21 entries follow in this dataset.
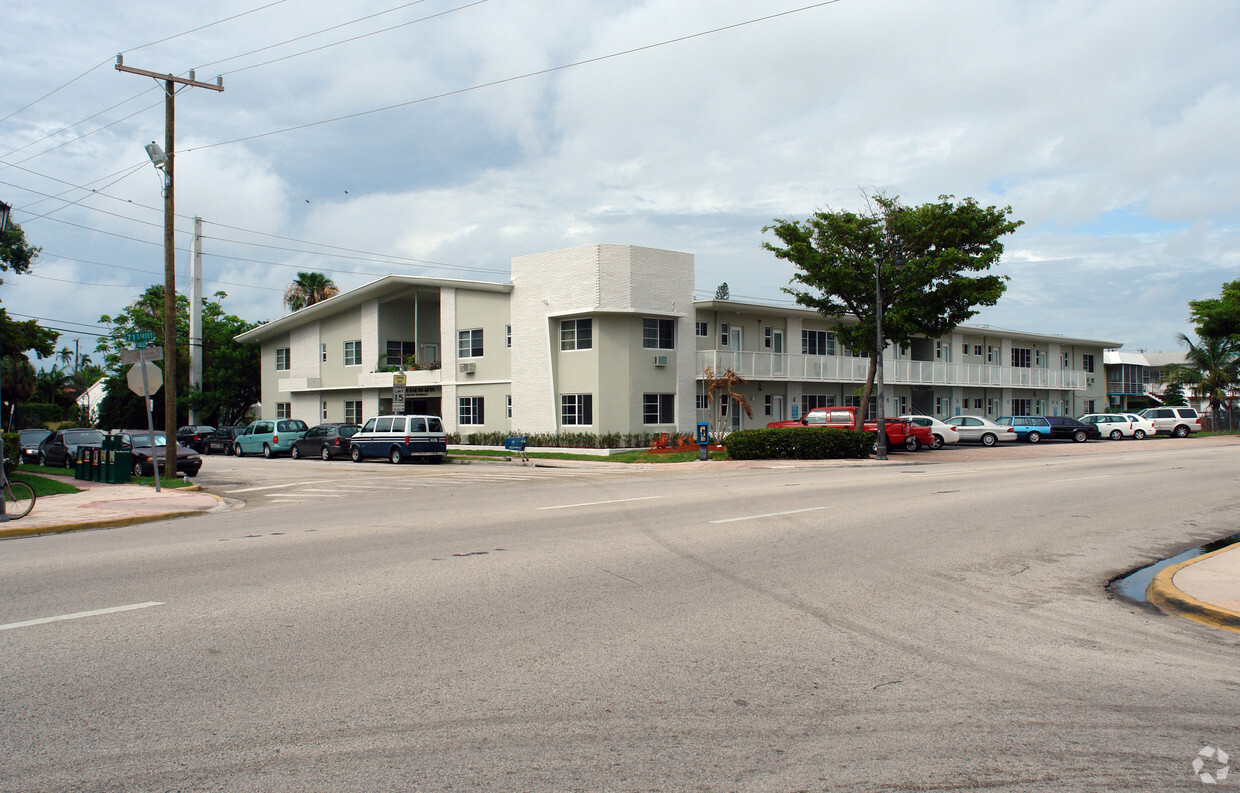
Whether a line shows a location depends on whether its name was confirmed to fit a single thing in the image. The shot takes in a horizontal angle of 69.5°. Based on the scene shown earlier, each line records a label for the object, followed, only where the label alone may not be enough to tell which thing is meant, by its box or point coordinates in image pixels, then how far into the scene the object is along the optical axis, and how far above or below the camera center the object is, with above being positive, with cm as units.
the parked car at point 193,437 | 4441 -66
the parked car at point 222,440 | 4312 -83
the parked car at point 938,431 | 4147 -90
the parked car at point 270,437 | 3934 -65
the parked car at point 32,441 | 3538 -62
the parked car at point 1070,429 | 4706 -105
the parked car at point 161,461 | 2530 -106
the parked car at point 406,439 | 3238 -69
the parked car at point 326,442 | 3550 -84
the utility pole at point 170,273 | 2198 +376
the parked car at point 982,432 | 4366 -101
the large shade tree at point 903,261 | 3139 +543
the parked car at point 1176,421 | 5009 -72
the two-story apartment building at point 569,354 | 3538 +291
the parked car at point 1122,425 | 4897 -92
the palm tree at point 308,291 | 5859 +863
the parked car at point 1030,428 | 4628 -91
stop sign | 1894 +101
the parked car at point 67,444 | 3098 -66
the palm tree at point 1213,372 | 5288 +215
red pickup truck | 3388 -49
